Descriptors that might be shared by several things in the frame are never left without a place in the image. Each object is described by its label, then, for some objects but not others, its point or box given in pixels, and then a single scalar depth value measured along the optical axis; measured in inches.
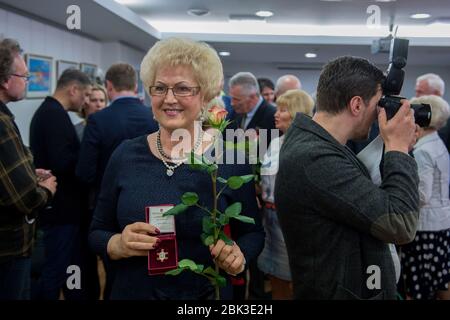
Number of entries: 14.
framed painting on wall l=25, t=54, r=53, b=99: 134.5
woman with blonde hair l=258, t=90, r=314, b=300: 72.8
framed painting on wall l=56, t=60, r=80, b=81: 150.4
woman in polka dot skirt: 80.0
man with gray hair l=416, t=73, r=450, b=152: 122.8
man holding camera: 35.7
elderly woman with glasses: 38.7
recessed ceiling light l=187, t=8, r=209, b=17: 100.7
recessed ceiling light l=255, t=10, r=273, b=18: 89.7
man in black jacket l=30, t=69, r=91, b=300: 86.6
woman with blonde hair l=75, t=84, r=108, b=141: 110.6
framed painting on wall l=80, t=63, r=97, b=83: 168.7
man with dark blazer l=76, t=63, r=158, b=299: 67.4
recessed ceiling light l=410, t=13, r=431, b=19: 61.7
